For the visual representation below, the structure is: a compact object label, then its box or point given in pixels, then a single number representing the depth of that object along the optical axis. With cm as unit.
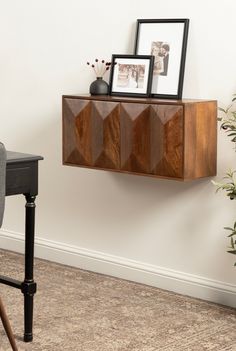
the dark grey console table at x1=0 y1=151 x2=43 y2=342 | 347
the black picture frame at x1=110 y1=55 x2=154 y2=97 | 423
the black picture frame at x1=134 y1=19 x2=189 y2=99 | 420
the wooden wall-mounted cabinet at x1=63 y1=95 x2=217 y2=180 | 394
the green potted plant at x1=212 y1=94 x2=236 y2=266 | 381
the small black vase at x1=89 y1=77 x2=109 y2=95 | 441
